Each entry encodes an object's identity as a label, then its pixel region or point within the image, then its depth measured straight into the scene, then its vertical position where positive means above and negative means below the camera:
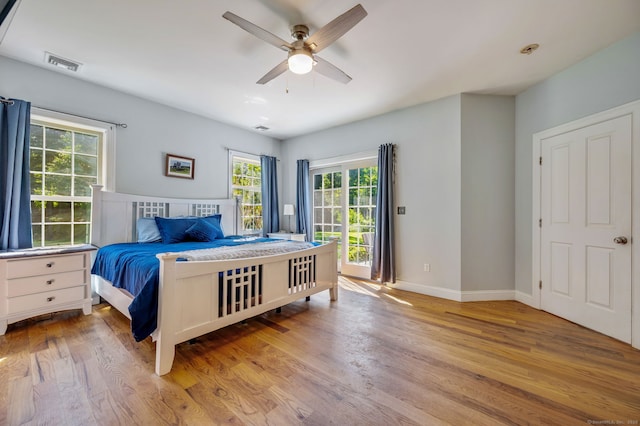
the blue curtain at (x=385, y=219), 3.93 -0.10
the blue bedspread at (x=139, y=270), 1.83 -0.50
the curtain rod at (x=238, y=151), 4.63 +1.11
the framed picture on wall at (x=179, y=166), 3.90 +0.70
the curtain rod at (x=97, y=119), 2.93 +1.14
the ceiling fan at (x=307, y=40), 1.72 +1.27
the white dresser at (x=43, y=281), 2.35 -0.67
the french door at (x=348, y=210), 4.37 +0.04
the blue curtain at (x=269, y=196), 5.08 +0.32
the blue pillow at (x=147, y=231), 3.35 -0.24
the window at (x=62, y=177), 2.98 +0.43
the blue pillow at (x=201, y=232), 3.45 -0.26
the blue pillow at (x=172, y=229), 3.30 -0.21
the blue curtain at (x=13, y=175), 2.64 +0.38
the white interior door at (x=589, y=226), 2.37 -0.15
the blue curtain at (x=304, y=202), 5.08 +0.20
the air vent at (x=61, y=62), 2.66 +1.56
